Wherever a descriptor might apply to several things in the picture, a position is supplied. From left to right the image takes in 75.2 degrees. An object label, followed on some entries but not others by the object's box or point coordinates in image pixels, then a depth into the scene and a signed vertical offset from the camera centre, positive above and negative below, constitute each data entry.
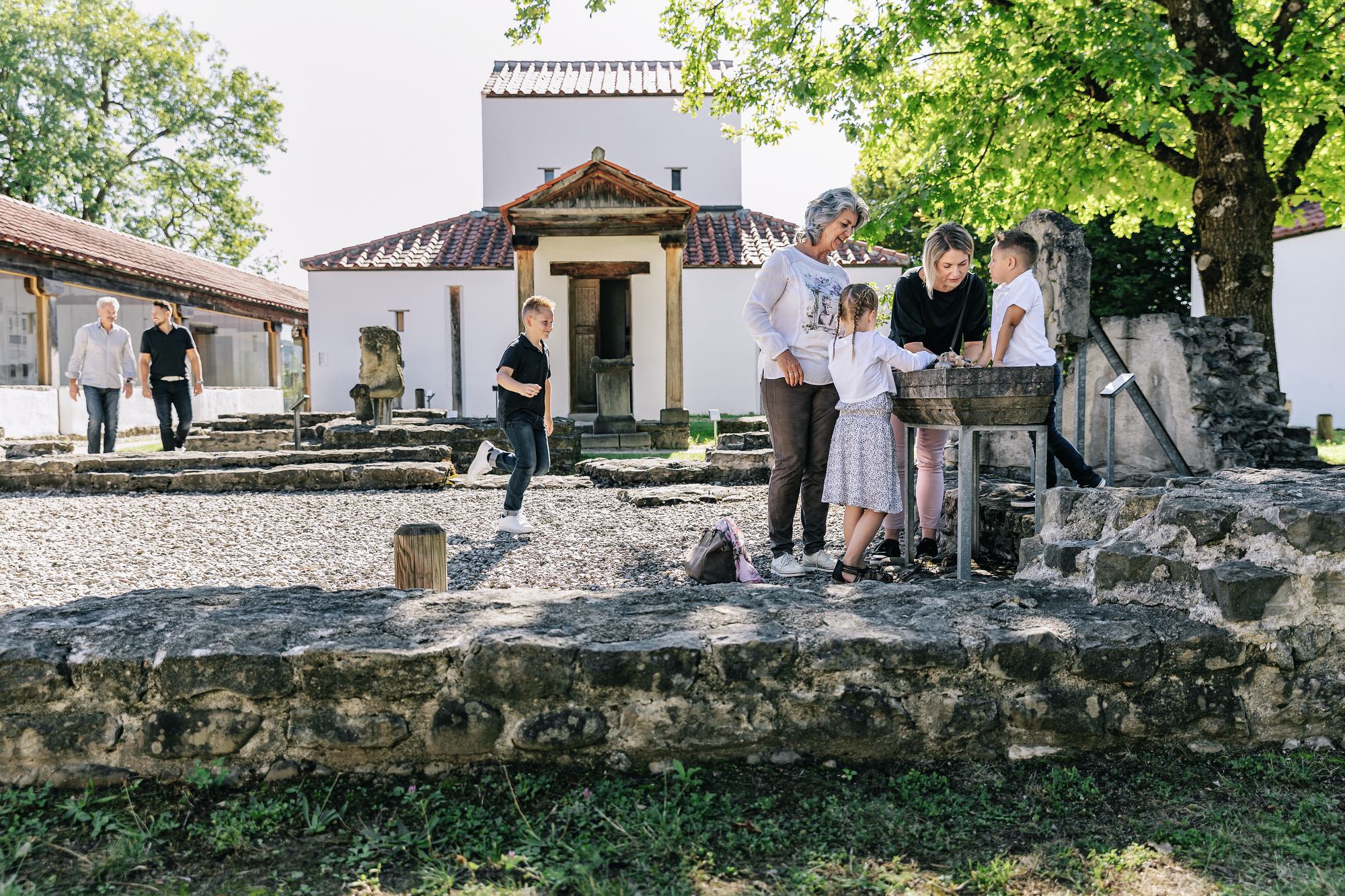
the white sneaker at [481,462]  7.38 -0.40
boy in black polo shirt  5.88 +0.10
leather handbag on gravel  4.07 -0.70
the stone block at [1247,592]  2.63 -0.55
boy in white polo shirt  4.11 +0.47
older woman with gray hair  4.04 +0.34
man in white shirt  9.28 +0.55
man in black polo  9.65 +0.59
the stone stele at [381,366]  13.59 +0.79
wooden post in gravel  3.86 -0.62
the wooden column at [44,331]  15.62 +1.61
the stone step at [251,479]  8.77 -0.62
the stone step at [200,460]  8.86 -0.46
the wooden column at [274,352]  25.84 +1.96
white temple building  18.27 +3.23
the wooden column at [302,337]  27.89 +2.61
